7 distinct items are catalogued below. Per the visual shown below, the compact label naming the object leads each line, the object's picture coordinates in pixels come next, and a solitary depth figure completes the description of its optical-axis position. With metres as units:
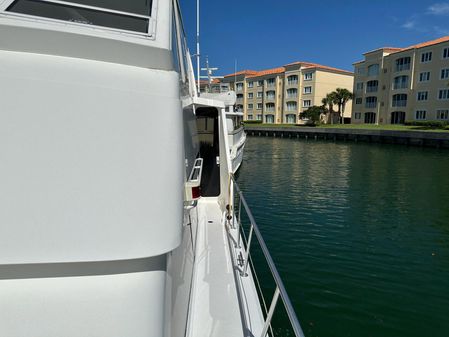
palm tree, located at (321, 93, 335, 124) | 62.03
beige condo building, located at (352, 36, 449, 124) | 46.91
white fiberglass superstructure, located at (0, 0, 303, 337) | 1.32
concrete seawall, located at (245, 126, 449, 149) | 36.06
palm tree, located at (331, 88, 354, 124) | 60.56
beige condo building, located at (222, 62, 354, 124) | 67.88
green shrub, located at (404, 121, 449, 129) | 42.09
